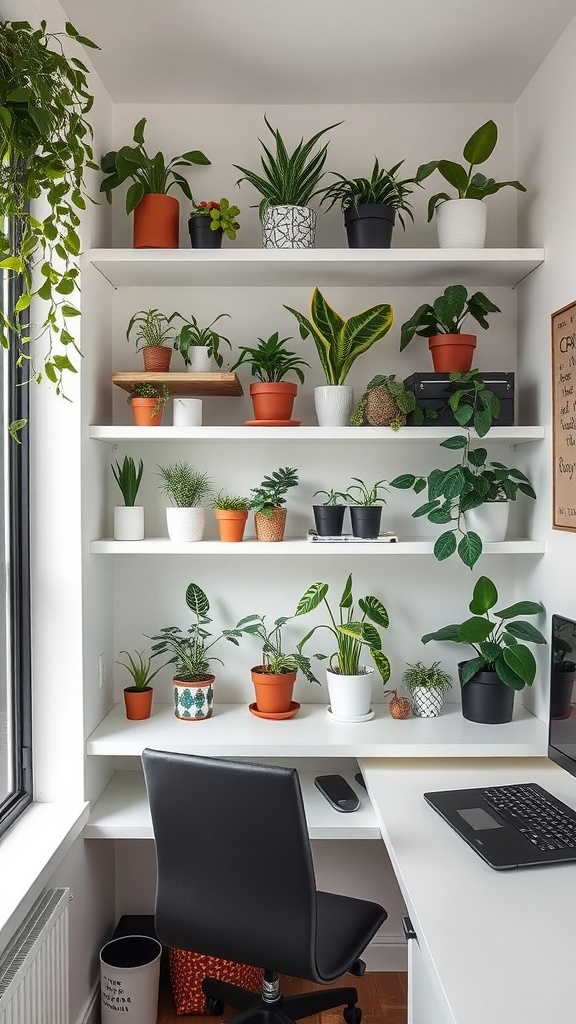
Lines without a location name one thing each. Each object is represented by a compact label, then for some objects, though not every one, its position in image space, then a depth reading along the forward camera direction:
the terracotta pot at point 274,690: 2.32
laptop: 1.57
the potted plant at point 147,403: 2.28
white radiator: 1.54
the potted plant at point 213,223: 2.28
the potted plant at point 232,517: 2.29
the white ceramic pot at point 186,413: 2.28
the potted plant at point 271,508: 2.27
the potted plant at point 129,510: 2.31
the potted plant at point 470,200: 2.24
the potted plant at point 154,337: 2.33
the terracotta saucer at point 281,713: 2.33
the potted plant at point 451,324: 2.23
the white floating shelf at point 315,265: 2.20
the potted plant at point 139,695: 2.34
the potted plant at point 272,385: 2.28
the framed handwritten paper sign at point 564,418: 2.04
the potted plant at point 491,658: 2.18
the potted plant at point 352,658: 2.28
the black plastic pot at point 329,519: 2.28
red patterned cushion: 2.25
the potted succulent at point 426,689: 2.34
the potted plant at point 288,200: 2.24
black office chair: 1.64
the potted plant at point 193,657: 2.33
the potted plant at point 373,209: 2.25
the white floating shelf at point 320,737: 2.11
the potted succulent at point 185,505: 2.27
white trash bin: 2.17
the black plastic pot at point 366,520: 2.26
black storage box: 2.24
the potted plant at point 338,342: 2.23
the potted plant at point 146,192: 2.24
